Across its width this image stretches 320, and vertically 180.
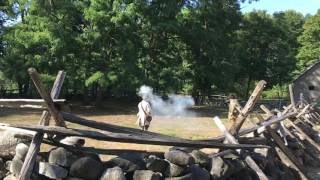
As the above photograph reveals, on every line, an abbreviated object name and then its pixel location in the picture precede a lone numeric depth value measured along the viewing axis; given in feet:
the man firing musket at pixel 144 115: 54.54
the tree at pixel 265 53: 210.59
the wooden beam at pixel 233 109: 53.12
